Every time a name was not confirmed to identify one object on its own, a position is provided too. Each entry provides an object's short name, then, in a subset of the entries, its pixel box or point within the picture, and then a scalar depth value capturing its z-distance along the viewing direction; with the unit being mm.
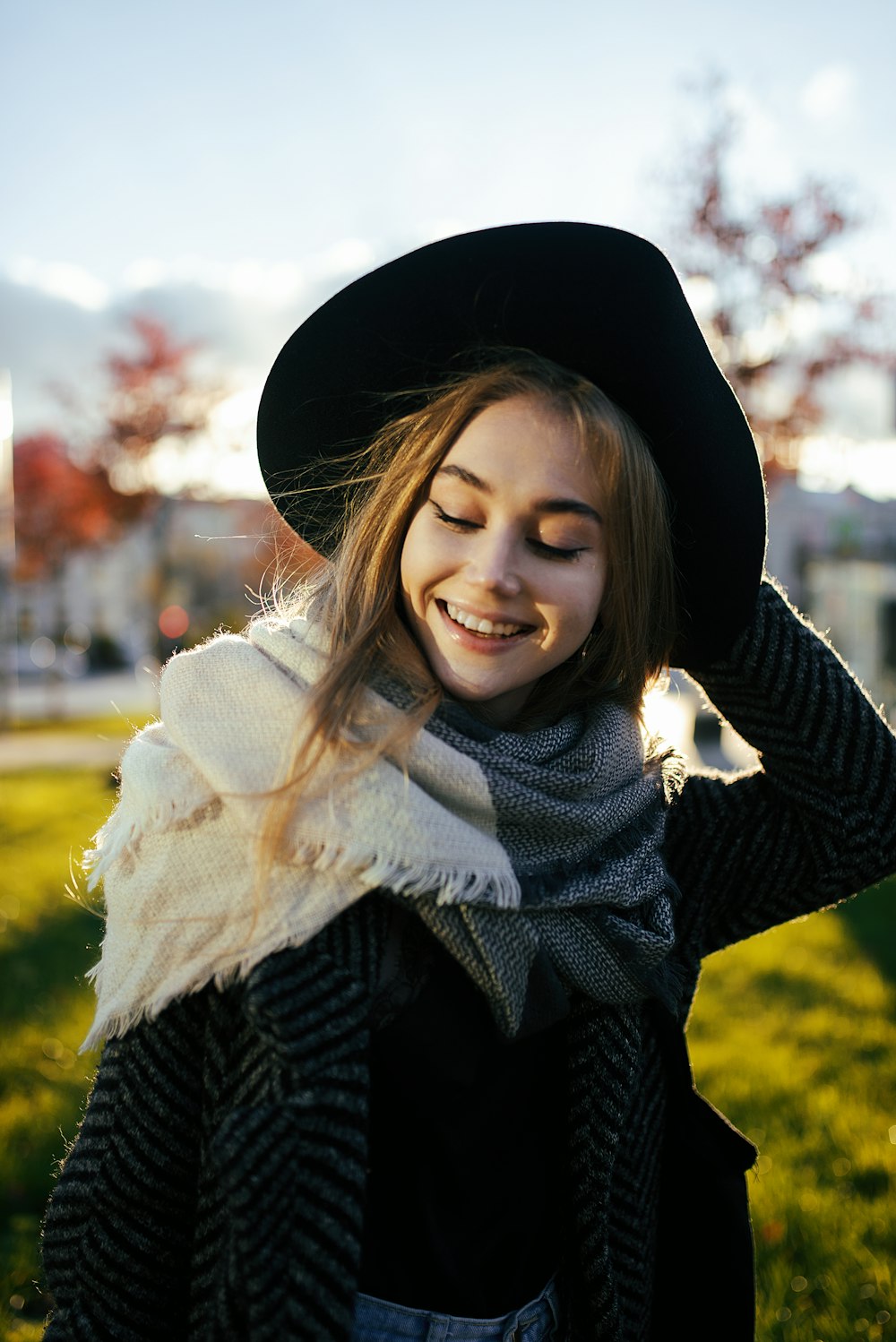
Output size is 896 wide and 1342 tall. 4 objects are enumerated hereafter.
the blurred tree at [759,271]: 9602
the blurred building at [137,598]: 17500
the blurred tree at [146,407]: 16281
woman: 1519
